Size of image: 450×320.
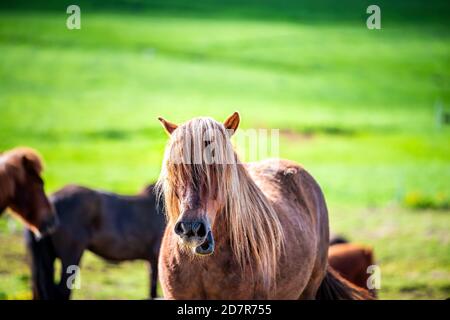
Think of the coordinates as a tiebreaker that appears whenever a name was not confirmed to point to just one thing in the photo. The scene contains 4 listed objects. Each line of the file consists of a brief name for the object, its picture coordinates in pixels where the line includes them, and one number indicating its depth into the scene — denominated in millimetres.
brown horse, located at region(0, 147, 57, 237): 16344
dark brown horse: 18391
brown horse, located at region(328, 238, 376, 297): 17031
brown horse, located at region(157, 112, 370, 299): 9039
